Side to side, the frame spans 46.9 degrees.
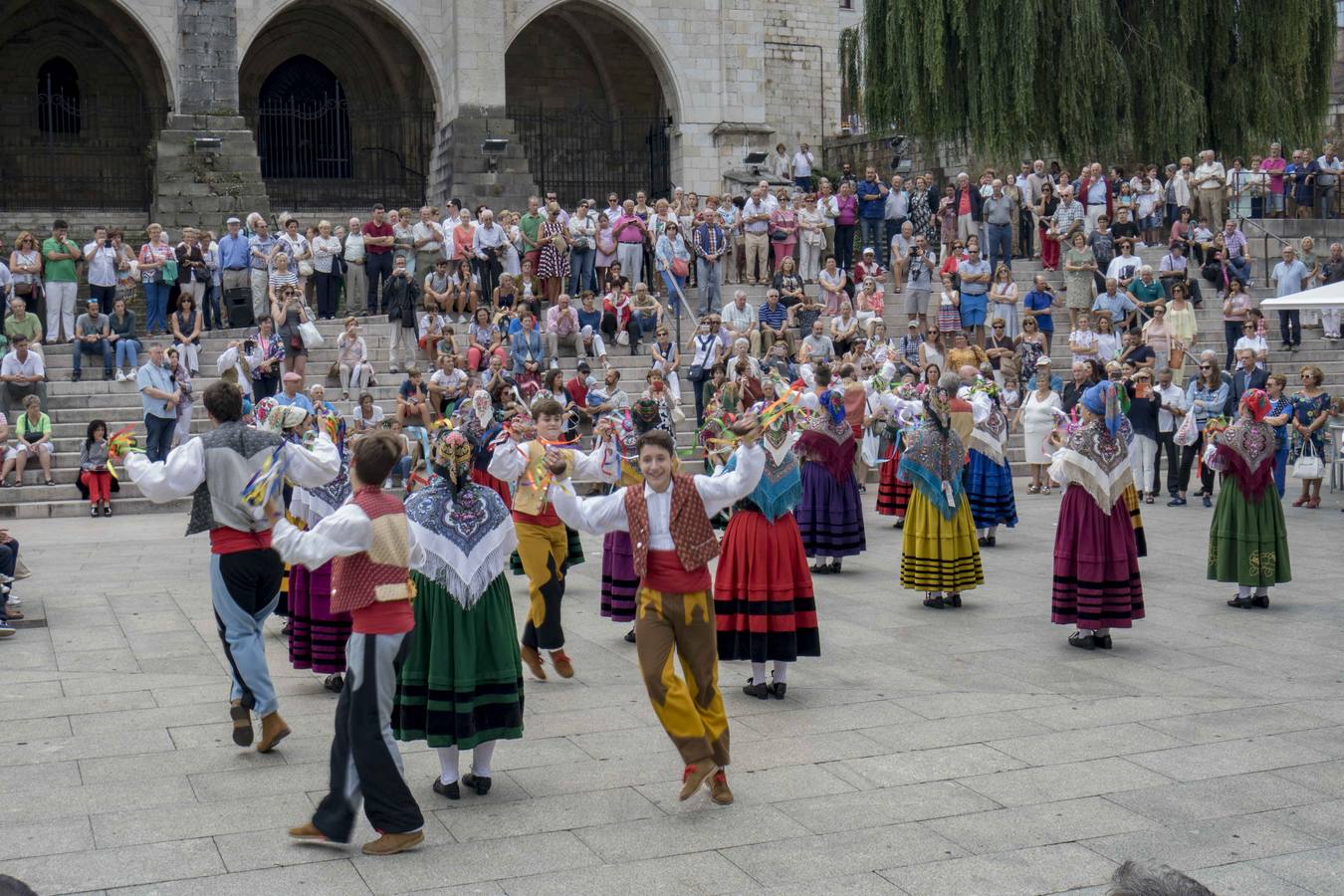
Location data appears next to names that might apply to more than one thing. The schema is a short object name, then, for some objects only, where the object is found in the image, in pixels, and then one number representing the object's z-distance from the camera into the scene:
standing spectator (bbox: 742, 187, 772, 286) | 22.38
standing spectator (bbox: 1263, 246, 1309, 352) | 22.11
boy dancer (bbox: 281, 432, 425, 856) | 5.84
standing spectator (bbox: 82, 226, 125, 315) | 19.05
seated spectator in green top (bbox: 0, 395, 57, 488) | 16.47
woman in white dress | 16.73
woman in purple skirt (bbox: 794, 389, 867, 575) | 12.07
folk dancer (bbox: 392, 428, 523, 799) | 6.35
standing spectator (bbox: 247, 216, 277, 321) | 19.44
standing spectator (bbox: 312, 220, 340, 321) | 20.19
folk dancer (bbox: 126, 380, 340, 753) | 6.97
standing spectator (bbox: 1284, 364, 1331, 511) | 16.02
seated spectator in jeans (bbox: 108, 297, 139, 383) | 18.62
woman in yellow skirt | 10.65
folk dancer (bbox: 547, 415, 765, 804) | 6.36
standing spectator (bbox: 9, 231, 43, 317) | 18.73
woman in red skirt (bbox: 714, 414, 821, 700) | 8.21
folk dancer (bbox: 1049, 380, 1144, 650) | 9.35
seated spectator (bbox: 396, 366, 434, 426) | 12.50
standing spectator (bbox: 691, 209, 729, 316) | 21.03
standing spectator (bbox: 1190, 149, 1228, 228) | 23.84
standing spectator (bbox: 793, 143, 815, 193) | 26.70
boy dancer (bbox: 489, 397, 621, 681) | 8.62
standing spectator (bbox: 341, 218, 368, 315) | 20.61
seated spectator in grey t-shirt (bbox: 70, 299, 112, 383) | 18.61
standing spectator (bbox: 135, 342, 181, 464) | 16.91
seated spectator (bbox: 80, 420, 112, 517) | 16.22
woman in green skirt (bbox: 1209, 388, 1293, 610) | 10.52
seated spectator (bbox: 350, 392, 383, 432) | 14.43
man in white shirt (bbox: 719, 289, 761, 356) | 19.77
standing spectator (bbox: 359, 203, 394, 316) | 20.48
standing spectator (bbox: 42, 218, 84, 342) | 18.84
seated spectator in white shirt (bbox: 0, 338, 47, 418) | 17.58
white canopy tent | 12.88
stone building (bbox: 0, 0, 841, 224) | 25.05
